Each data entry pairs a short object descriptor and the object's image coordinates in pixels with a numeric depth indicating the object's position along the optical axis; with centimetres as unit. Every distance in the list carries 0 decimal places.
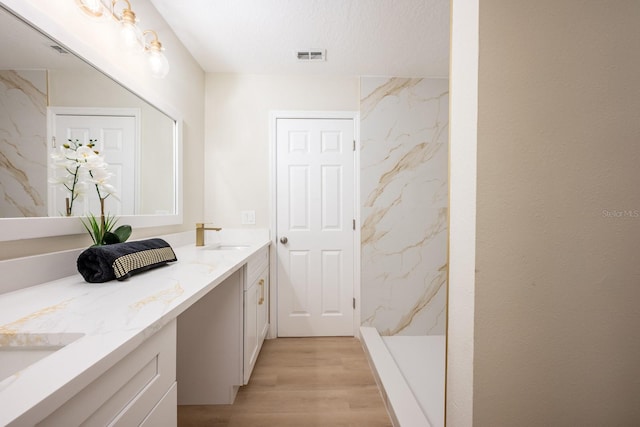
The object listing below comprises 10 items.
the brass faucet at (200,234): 217
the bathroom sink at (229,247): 246
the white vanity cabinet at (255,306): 169
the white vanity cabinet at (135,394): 47
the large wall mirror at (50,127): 91
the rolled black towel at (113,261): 100
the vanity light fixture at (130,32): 117
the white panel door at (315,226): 262
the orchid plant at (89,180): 111
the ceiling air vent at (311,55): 221
